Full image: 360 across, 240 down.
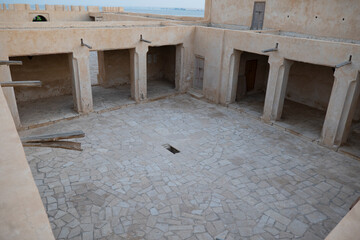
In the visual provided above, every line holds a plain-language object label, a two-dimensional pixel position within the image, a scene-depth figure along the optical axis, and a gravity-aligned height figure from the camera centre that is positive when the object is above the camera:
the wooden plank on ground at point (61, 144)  5.09 -2.40
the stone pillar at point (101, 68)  16.17 -3.36
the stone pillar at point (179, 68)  15.19 -2.97
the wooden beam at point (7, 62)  6.16 -1.24
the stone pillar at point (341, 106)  9.70 -2.97
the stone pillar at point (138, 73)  13.59 -2.97
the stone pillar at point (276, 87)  11.67 -2.91
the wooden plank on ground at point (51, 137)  4.87 -2.18
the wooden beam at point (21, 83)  5.52 -1.48
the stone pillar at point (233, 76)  13.63 -2.94
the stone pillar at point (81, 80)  11.85 -3.00
